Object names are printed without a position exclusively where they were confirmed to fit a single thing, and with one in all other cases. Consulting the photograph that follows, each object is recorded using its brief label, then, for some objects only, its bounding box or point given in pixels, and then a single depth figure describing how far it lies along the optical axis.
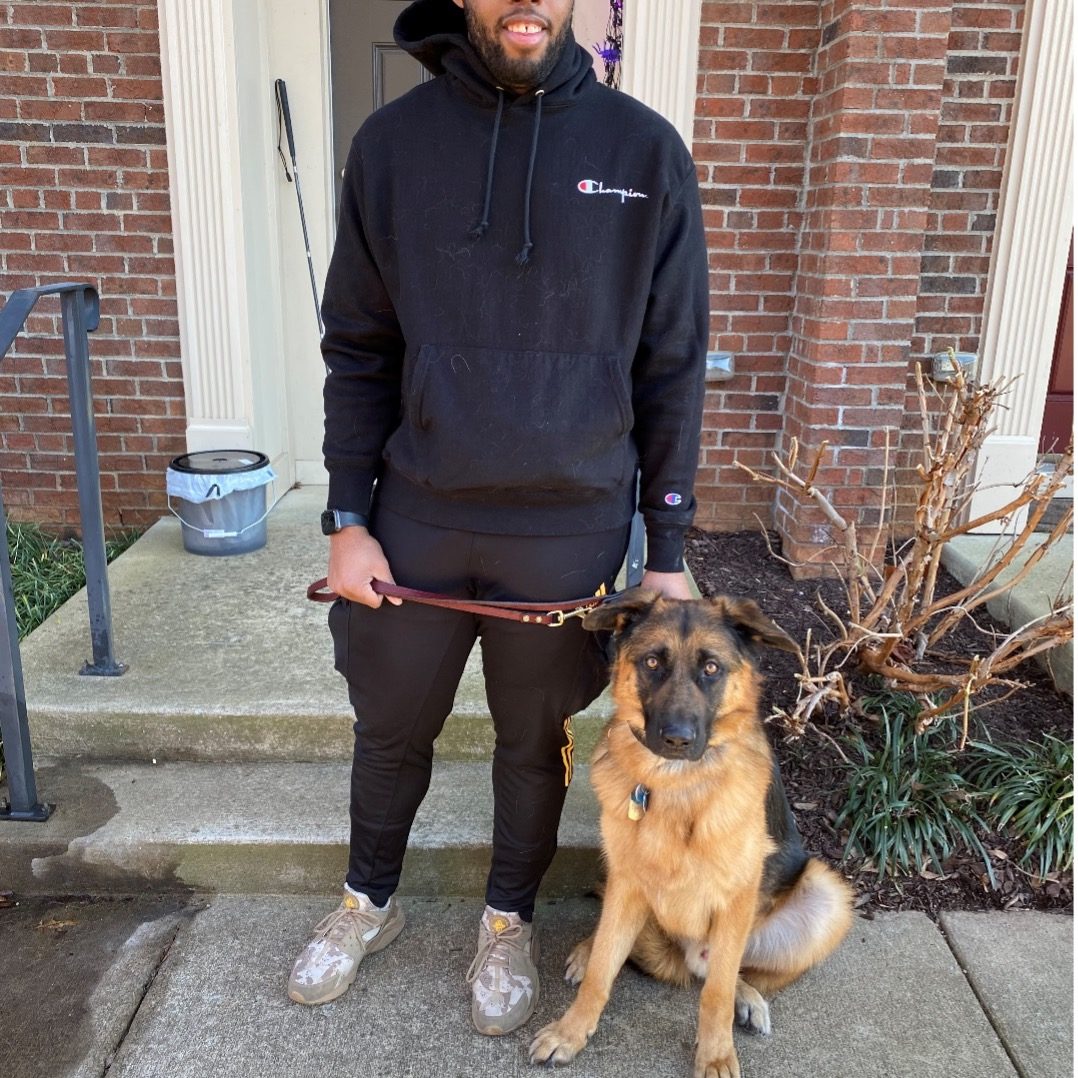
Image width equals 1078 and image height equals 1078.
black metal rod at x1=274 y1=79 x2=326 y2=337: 4.69
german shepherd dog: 2.07
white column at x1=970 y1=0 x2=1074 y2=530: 4.20
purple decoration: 4.31
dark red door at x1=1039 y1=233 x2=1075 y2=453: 4.80
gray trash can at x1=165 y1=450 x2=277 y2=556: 4.21
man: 1.92
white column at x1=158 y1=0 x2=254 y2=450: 4.24
